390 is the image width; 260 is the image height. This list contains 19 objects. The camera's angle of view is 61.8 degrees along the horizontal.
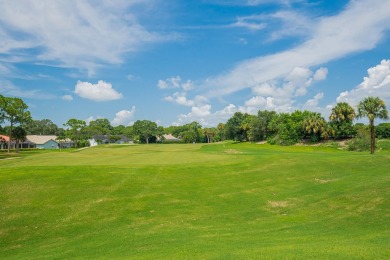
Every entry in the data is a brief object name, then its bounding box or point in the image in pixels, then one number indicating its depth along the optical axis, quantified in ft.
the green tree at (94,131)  533.59
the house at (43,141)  524.52
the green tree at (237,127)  449.43
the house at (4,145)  426.43
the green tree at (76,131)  448.94
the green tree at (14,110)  285.58
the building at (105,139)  577.84
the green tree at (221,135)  622.46
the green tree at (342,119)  291.79
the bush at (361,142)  228.84
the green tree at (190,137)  613.52
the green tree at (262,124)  395.34
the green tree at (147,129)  591.21
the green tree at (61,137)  443.32
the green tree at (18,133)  333.21
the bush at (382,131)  314.35
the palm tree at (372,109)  157.38
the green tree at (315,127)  302.49
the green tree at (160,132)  613.89
